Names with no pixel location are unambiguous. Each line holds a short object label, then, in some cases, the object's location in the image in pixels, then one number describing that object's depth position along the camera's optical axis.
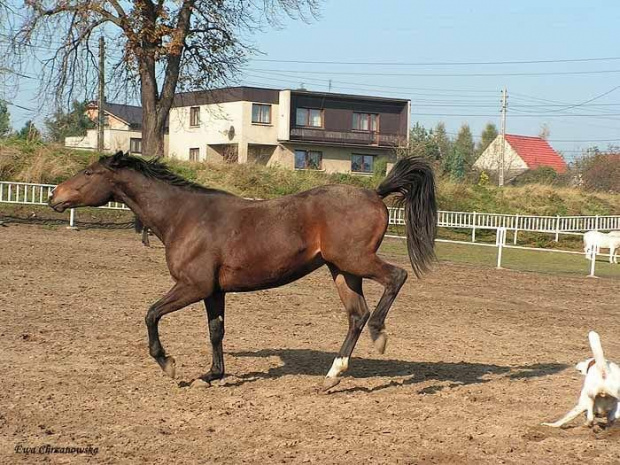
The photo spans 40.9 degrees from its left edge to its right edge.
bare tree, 30.80
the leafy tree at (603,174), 56.22
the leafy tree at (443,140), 81.94
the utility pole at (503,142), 53.62
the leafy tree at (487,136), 107.90
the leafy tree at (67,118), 32.06
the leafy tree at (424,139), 57.73
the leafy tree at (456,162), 73.94
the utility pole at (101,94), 31.66
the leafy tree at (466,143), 93.11
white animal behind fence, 25.28
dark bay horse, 7.45
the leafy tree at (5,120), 39.97
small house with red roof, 79.35
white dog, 5.99
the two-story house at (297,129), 56.75
